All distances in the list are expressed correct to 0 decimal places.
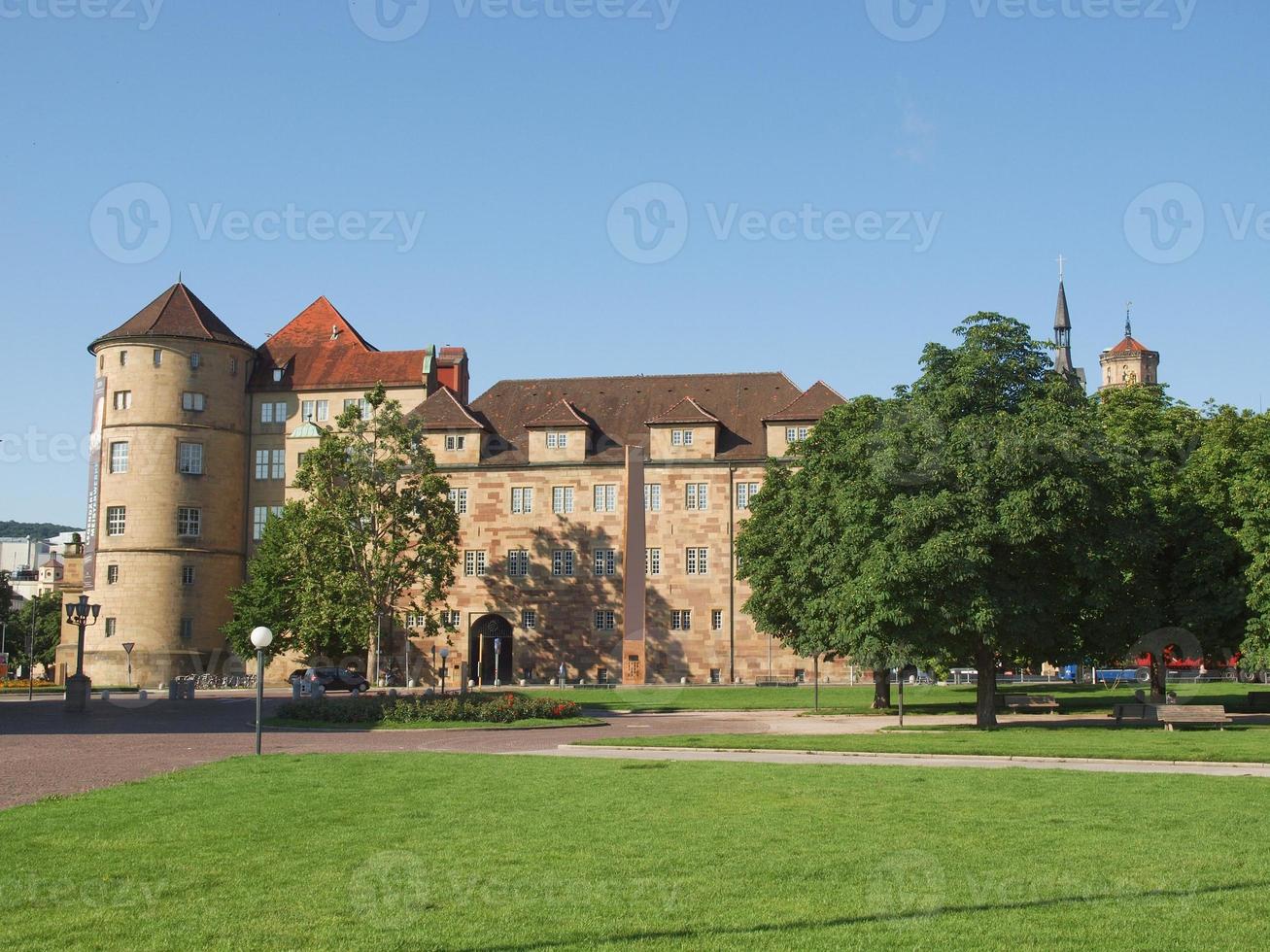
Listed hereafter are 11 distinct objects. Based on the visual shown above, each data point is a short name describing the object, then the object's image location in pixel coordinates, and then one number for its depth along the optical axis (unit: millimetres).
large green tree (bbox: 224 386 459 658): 66312
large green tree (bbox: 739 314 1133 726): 34406
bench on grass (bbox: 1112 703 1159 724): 37531
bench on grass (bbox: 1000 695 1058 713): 44938
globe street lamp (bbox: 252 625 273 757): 24750
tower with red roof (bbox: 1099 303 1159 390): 179750
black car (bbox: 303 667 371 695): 67562
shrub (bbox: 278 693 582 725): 38250
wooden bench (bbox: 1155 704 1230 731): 34281
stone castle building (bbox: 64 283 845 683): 78625
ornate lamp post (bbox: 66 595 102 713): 45844
